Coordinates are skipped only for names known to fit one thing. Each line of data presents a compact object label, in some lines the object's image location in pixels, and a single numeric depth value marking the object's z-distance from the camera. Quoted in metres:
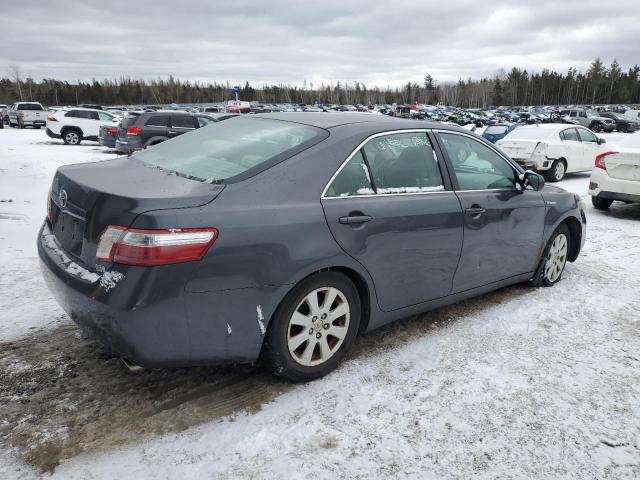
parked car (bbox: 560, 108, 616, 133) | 40.78
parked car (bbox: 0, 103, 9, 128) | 36.28
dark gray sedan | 2.36
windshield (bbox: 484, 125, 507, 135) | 17.77
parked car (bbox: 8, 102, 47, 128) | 31.89
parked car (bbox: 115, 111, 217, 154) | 14.89
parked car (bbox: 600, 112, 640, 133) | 42.03
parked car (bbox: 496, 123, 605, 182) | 12.01
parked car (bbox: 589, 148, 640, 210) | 8.09
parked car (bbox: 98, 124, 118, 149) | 17.14
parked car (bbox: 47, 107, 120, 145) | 21.03
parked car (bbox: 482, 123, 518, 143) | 17.45
